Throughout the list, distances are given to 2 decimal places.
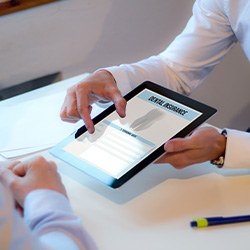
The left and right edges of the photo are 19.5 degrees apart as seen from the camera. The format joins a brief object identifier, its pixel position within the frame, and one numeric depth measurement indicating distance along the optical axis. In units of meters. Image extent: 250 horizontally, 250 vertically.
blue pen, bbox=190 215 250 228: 1.16
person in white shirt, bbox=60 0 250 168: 1.30
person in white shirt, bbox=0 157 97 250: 0.93
